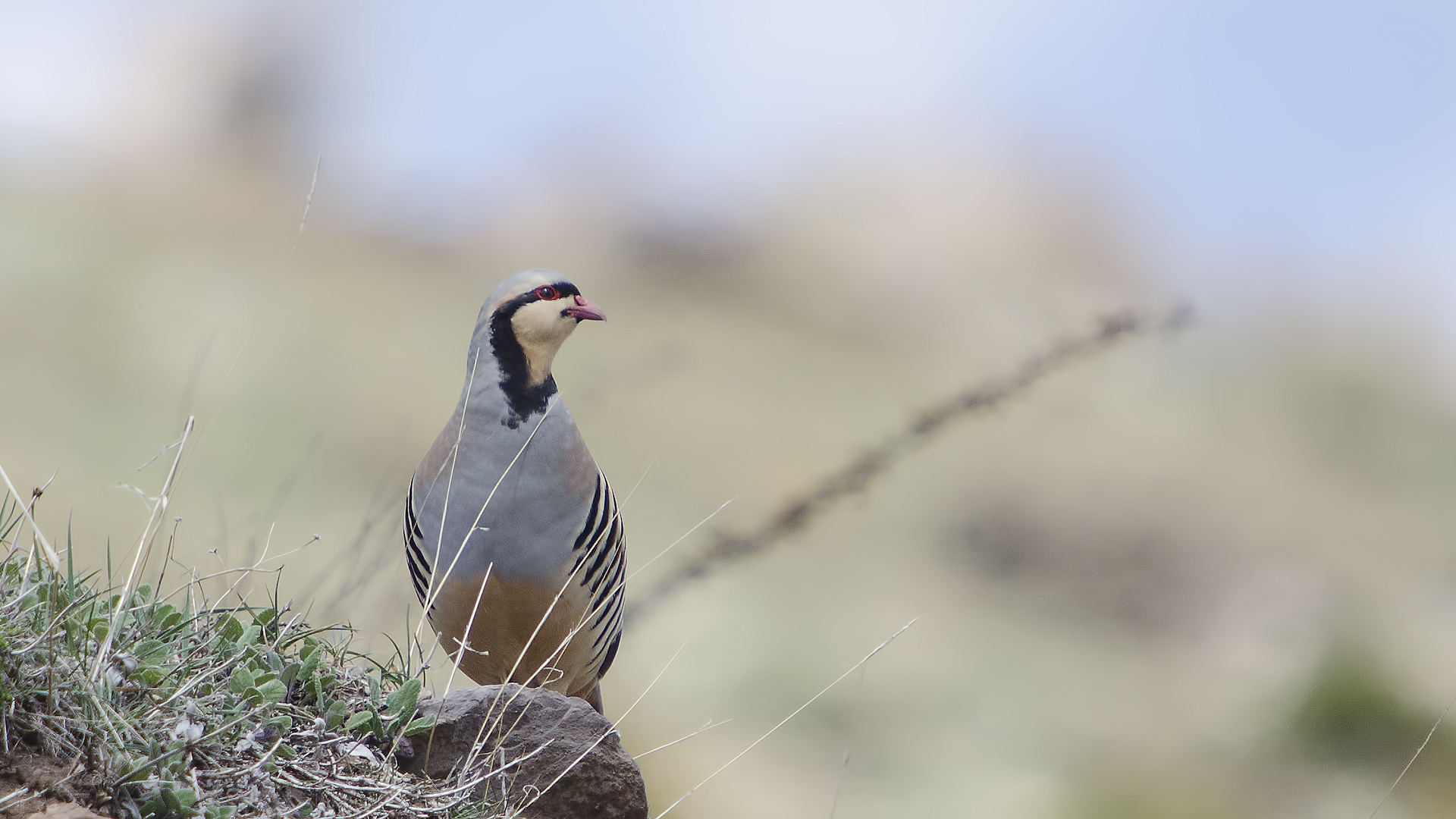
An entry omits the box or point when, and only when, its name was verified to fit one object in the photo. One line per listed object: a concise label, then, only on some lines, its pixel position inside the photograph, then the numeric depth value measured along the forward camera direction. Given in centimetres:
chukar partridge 1447
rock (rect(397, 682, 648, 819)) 1429
